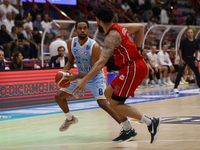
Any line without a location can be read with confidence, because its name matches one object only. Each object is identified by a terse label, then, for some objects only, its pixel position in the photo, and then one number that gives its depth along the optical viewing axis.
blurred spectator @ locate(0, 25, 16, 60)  13.14
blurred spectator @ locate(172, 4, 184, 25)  22.16
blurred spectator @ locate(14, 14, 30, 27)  14.56
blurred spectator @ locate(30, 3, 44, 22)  16.14
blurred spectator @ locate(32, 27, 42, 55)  14.46
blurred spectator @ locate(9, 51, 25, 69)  11.01
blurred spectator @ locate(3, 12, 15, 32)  14.35
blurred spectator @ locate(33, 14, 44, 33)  15.46
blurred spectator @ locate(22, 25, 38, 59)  14.01
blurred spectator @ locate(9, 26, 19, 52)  13.68
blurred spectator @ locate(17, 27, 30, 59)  13.72
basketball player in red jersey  4.91
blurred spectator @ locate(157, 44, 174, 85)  15.74
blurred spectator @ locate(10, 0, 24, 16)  15.66
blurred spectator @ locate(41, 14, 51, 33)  15.80
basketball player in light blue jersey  6.12
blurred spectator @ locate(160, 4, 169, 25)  20.91
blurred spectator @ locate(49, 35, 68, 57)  12.88
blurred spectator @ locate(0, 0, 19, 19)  14.77
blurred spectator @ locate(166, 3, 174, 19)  22.47
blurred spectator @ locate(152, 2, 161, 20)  21.23
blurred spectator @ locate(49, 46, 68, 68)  11.98
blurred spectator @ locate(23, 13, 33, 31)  15.06
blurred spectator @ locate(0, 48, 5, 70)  10.71
